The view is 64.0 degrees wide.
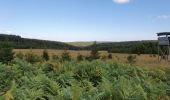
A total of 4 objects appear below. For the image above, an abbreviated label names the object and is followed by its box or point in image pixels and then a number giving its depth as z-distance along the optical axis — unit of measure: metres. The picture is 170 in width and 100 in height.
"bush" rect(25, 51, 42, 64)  13.19
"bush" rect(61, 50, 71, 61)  16.13
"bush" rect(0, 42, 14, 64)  12.59
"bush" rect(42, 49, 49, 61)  17.61
